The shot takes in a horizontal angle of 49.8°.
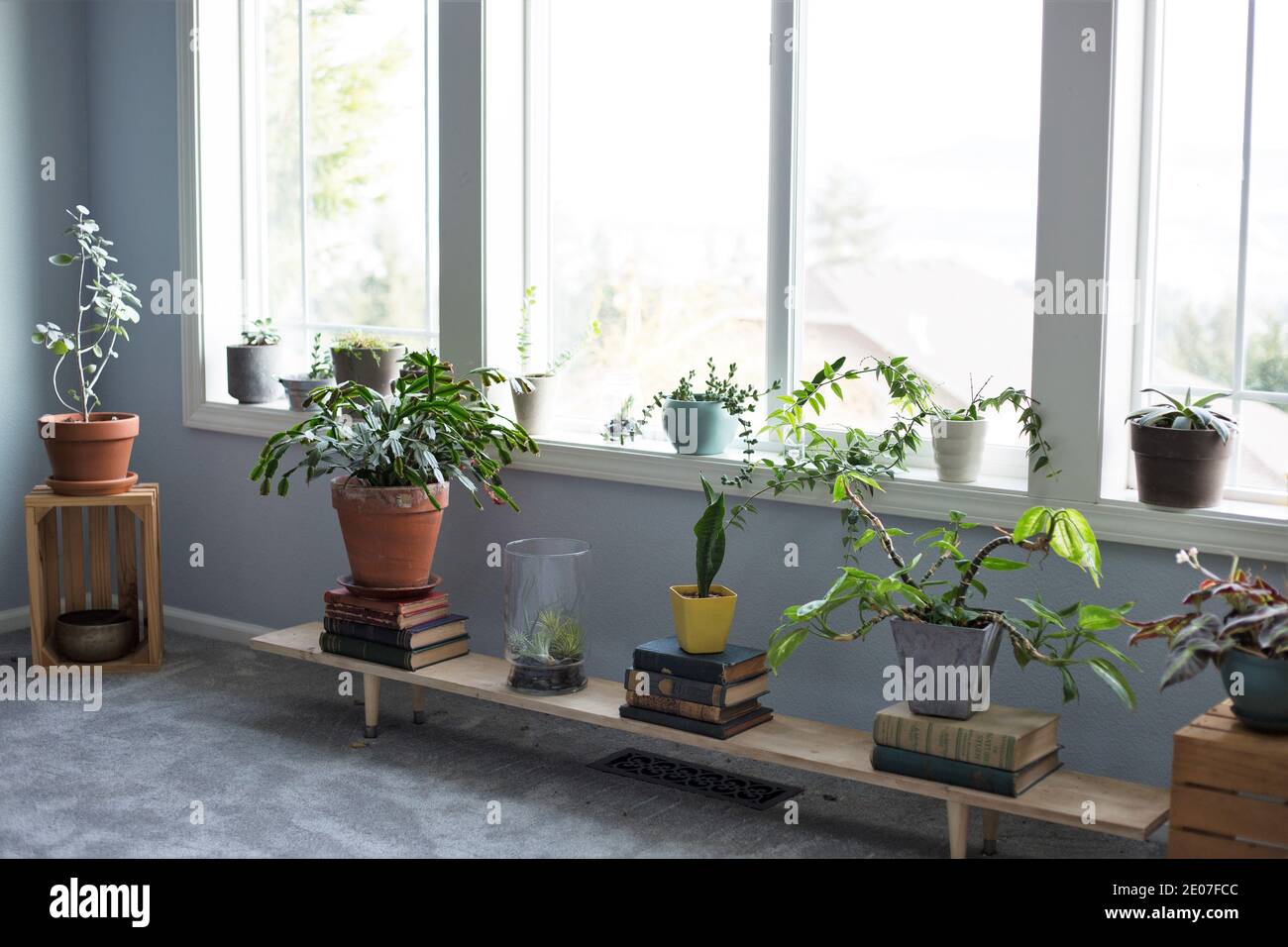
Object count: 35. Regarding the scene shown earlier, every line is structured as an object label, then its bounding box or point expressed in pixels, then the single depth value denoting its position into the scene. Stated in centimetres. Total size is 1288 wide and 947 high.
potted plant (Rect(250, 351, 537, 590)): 353
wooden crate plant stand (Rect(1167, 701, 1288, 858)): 235
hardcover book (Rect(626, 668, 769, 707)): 309
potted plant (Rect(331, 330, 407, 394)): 412
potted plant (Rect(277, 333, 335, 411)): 435
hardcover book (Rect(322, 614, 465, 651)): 355
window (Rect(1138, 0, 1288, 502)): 287
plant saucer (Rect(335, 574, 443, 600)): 361
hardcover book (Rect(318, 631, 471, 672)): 356
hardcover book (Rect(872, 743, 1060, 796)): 271
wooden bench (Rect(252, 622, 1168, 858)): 266
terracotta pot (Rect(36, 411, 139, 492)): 416
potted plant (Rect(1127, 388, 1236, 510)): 279
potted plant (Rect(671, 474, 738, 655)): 317
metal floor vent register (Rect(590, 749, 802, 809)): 325
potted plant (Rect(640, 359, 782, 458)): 355
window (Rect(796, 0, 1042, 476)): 320
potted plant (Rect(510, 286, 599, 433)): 387
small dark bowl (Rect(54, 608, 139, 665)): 427
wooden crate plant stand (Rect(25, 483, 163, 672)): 423
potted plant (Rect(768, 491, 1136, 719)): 272
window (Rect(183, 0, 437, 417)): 425
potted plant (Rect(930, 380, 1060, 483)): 316
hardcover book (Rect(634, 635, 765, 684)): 310
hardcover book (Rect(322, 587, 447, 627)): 355
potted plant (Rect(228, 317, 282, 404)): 448
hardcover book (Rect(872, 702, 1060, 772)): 271
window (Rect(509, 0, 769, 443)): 363
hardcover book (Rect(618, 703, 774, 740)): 307
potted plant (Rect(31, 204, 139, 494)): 416
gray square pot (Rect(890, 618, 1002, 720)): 279
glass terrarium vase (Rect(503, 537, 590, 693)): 338
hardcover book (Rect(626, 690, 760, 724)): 308
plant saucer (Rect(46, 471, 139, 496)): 420
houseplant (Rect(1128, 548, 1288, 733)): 240
